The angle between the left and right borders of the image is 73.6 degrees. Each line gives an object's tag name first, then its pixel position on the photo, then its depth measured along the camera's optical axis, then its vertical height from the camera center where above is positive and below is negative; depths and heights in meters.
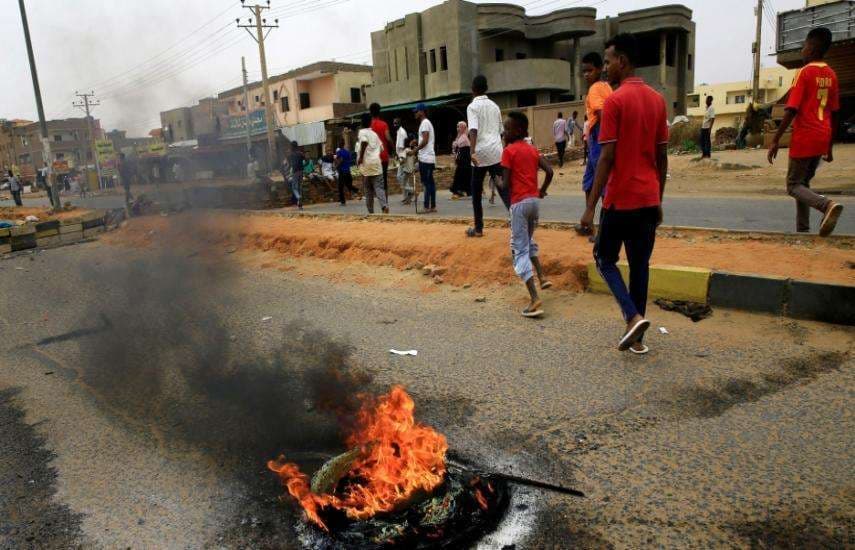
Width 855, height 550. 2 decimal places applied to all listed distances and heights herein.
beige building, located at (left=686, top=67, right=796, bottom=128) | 62.30 +5.19
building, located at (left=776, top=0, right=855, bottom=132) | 22.59 +4.05
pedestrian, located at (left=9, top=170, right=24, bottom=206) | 28.38 -0.26
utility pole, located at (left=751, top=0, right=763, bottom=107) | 28.00 +4.41
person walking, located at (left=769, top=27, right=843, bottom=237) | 5.28 +0.17
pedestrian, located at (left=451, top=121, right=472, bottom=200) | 11.28 -0.16
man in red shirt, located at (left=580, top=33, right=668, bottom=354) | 3.61 -0.18
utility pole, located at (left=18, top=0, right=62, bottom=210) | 20.59 +2.04
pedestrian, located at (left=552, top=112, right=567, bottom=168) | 19.47 +0.49
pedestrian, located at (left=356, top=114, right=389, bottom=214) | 10.04 +0.09
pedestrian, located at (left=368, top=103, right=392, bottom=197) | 10.76 +0.57
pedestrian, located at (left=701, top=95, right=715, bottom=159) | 16.38 +0.35
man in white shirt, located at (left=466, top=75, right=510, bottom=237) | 6.74 +0.26
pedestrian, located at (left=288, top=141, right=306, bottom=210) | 13.56 -0.17
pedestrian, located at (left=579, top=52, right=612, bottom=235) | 5.66 +0.51
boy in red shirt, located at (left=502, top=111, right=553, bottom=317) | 4.91 -0.33
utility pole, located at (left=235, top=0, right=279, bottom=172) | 32.00 +6.13
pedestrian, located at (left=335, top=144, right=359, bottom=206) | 13.45 -0.11
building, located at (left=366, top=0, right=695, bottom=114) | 32.59 +6.16
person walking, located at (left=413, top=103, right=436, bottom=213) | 10.27 +0.05
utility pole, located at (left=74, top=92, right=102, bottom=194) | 49.66 +6.32
